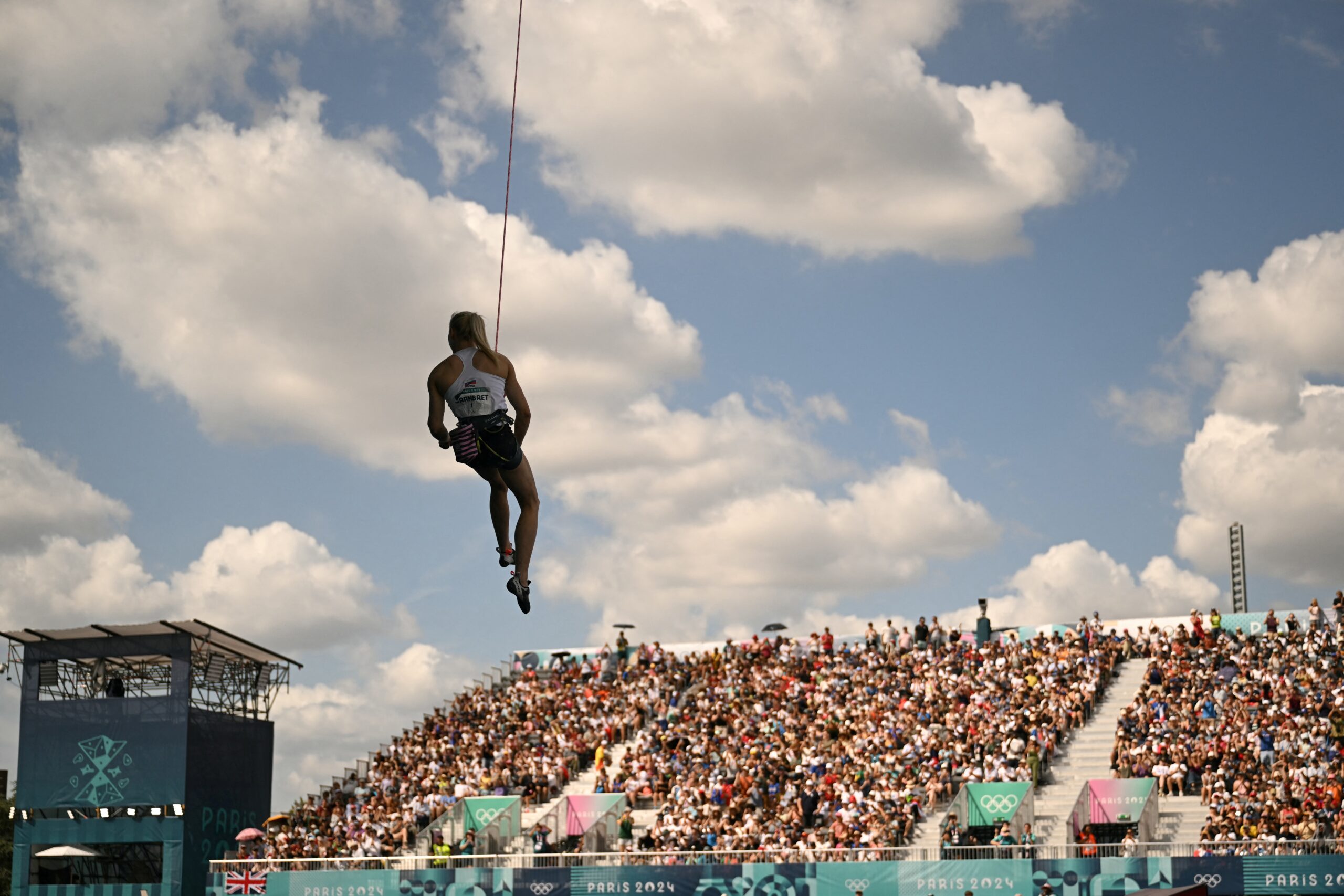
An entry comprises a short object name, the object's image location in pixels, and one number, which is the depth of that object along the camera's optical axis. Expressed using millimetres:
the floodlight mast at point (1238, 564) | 48969
